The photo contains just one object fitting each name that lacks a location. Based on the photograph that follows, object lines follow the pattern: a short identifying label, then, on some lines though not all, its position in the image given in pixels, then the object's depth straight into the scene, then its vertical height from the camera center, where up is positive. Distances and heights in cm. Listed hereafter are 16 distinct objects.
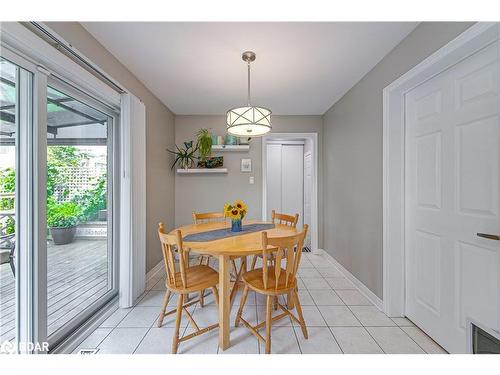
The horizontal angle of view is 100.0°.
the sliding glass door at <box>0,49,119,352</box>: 130 -15
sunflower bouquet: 213 -28
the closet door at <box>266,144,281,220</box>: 462 +20
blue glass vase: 215 -40
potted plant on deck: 156 -27
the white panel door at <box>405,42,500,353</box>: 126 -9
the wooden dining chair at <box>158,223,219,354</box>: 152 -77
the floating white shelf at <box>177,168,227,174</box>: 345 +26
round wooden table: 155 -50
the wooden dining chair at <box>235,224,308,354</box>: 147 -75
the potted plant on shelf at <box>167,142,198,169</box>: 347 +51
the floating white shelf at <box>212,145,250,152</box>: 349 +64
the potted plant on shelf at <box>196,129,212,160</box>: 330 +66
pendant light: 189 +61
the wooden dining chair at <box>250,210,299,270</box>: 244 -39
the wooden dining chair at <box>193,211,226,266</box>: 265 -40
